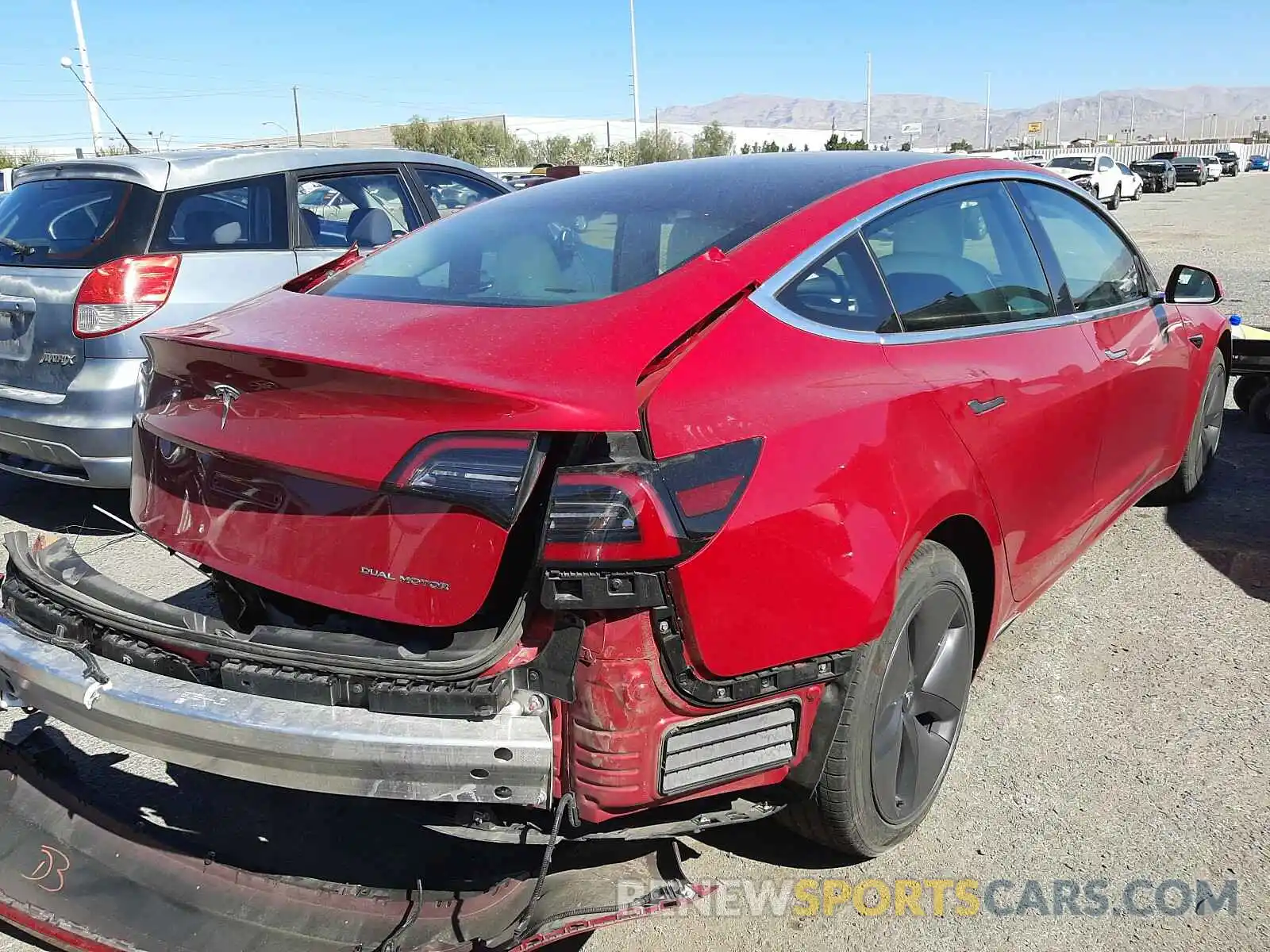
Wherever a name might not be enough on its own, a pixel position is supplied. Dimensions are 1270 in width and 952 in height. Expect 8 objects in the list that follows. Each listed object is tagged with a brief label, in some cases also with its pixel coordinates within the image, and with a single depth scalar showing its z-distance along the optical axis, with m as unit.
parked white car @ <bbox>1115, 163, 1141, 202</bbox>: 34.03
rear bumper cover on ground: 2.02
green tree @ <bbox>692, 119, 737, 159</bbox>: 70.19
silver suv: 4.67
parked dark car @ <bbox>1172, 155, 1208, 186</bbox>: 47.75
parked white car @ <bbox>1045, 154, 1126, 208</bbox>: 31.80
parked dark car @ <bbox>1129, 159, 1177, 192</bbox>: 41.81
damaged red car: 1.90
